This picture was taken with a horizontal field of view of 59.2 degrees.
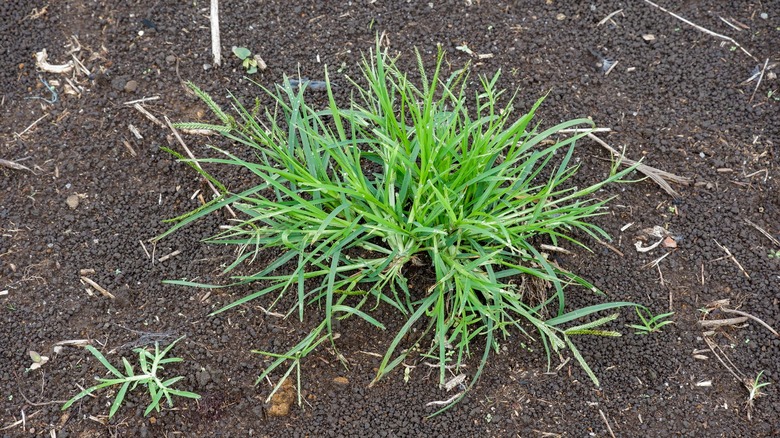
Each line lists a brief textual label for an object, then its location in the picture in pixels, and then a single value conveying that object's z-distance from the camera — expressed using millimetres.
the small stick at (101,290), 2010
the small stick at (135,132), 2246
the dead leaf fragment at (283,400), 1875
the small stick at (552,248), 2055
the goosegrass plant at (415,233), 1802
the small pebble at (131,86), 2324
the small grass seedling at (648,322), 1998
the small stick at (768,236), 2158
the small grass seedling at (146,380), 1814
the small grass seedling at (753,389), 1928
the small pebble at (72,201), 2146
